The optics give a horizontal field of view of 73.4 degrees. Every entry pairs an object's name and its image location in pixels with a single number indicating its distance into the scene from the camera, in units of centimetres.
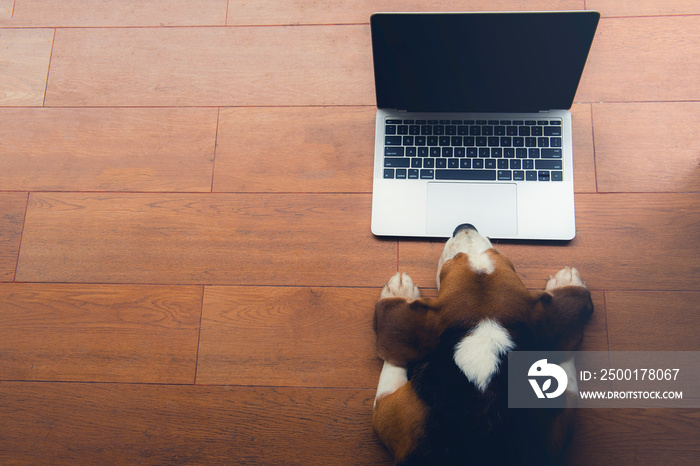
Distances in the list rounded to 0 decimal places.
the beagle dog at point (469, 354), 117
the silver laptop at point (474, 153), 145
